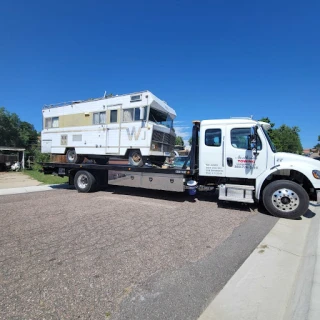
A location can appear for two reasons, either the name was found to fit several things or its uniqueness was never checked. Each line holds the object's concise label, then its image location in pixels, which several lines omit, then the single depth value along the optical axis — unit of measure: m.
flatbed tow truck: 6.18
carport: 26.04
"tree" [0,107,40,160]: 37.59
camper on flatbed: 8.56
